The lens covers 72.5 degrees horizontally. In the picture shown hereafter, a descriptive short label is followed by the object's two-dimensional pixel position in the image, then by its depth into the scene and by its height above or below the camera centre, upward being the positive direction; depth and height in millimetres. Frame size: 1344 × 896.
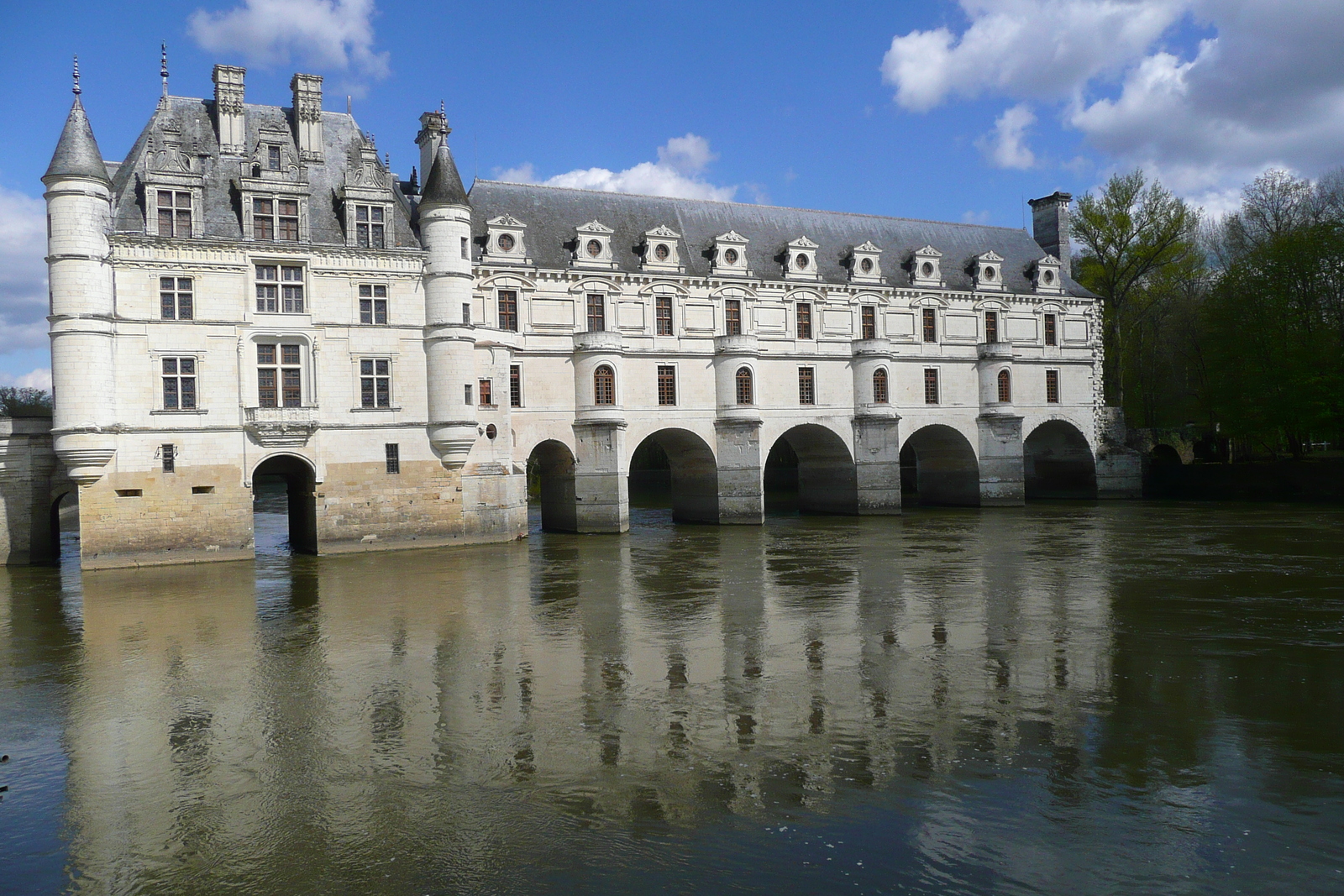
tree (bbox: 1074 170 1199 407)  49844 +10913
